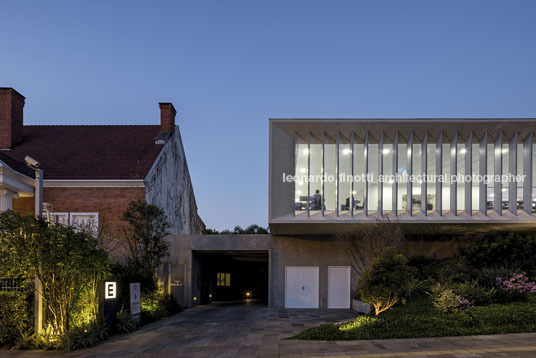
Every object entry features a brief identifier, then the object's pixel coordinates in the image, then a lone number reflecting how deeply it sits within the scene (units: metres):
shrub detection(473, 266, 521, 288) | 16.88
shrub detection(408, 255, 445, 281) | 21.69
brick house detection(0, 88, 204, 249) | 22.66
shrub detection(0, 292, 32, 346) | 12.77
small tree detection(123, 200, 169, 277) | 20.14
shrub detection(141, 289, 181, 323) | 18.20
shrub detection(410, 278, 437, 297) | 17.38
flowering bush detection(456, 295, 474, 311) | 14.23
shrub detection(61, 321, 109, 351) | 12.51
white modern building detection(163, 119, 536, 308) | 21.75
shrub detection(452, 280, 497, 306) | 14.90
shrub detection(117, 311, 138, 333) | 15.28
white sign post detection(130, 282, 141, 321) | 16.34
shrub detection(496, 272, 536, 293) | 16.31
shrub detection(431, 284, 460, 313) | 14.11
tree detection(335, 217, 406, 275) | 20.20
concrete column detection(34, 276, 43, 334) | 12.95
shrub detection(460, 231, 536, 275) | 21.17
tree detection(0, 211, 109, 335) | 12.30
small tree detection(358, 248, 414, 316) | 14.34
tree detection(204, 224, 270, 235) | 59.97
